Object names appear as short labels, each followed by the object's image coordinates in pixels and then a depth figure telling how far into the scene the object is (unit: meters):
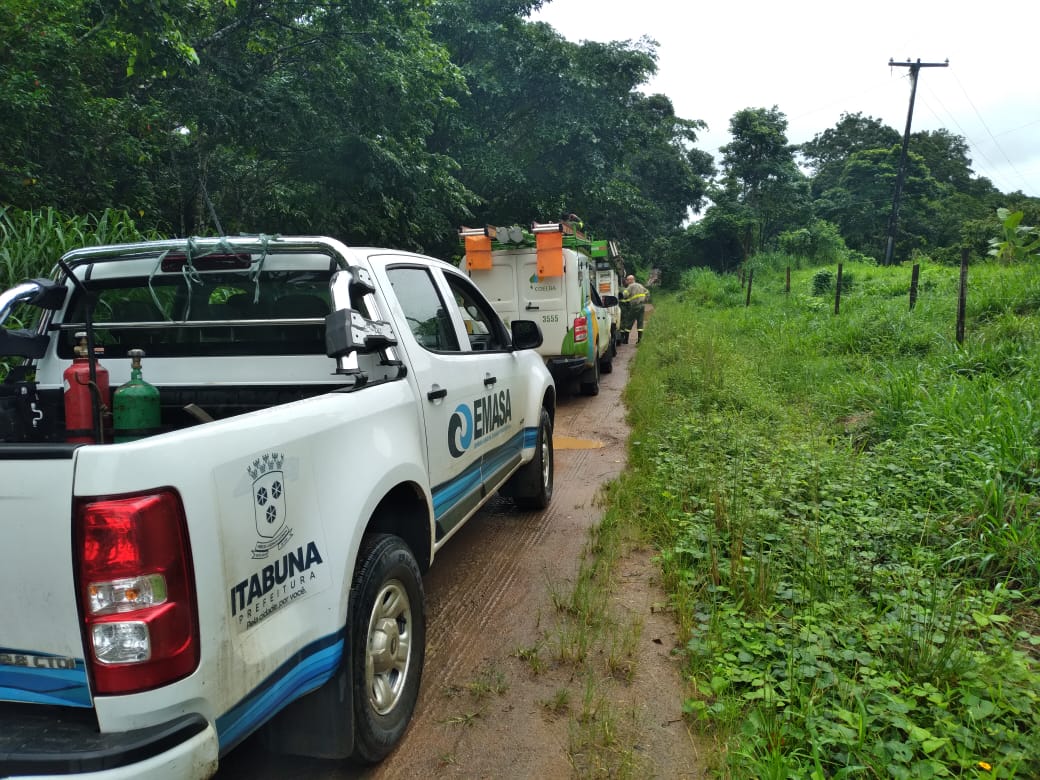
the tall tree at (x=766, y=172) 36.88
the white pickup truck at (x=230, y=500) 1.53
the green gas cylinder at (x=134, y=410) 2.57
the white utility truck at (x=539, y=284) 9.45
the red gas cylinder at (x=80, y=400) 2.55
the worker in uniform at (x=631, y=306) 18.43
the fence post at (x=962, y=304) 7.68
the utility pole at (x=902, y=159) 27.52
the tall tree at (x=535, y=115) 16.31
